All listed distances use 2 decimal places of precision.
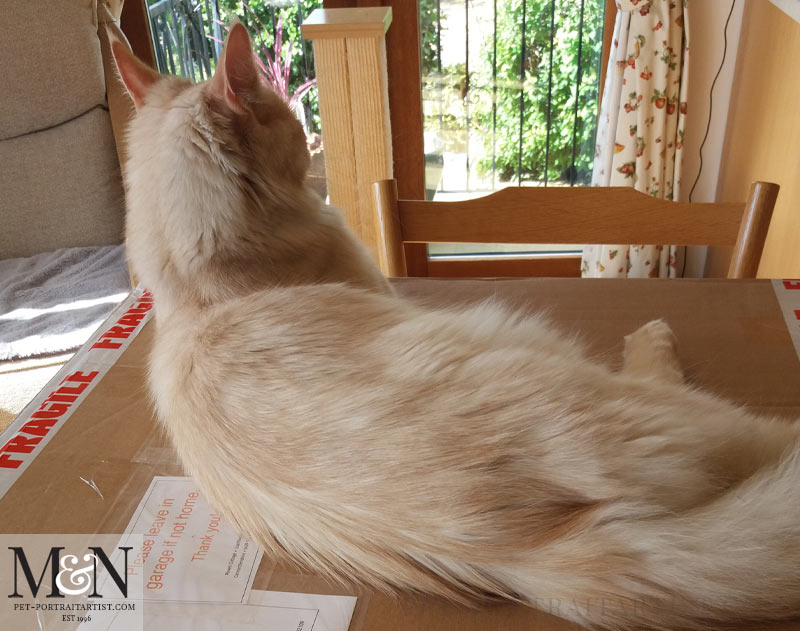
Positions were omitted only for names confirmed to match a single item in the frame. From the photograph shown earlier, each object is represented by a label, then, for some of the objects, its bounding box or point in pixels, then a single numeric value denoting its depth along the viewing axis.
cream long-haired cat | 0.54
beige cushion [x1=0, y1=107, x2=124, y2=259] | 2.18
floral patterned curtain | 2.12
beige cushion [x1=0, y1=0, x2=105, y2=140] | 2.07
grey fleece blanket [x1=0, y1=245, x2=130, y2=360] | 1.81
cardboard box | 0.64
